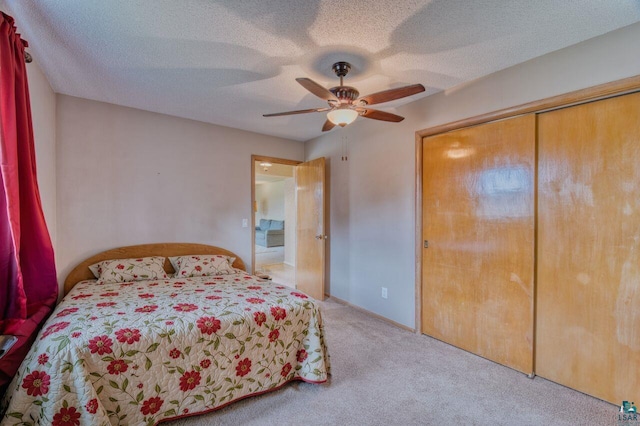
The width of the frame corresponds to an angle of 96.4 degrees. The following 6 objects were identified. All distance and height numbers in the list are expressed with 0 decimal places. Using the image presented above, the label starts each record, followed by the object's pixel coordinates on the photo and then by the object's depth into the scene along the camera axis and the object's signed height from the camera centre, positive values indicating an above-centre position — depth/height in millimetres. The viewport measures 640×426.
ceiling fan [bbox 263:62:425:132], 1981 +809
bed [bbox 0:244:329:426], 1433 -848
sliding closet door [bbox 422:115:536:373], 2250 -263
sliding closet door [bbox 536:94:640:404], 1815 -271
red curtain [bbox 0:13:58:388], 1491 +76
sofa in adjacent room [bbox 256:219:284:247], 8959 -815
